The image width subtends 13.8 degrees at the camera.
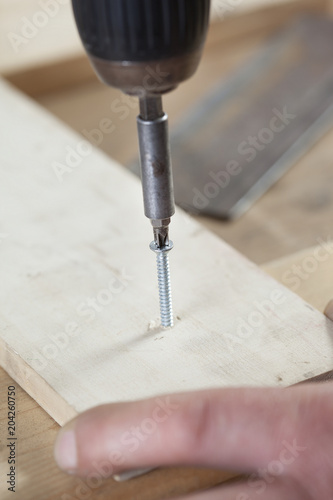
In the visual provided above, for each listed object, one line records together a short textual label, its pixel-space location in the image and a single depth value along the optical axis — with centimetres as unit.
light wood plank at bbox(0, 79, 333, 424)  47
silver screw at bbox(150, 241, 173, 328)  46
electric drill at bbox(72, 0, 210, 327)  40
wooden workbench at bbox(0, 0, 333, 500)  44
